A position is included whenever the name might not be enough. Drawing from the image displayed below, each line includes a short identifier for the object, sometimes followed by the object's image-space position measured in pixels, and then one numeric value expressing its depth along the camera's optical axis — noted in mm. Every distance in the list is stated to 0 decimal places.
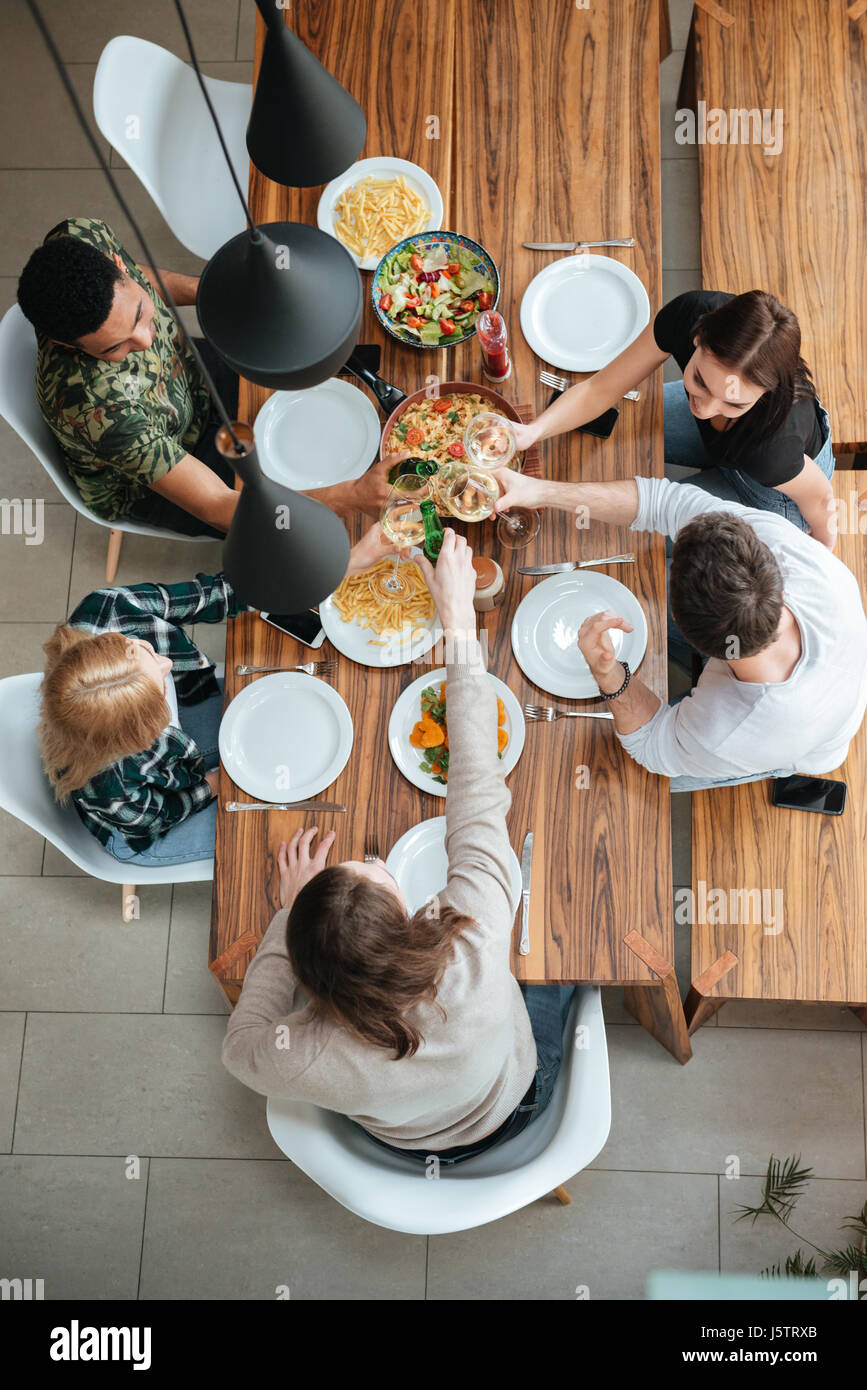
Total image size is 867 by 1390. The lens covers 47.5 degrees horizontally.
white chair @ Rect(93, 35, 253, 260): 2350
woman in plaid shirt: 1943
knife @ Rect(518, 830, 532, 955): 1867
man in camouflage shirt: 2021
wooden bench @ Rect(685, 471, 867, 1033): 2160
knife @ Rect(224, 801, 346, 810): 1941
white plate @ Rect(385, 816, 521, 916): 1891
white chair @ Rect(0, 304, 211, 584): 2154
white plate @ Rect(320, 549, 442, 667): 1986
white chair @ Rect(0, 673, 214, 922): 1986
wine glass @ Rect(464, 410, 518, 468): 1976
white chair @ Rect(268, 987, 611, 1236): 1709
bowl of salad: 2119
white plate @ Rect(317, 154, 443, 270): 2203
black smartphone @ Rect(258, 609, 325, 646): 2021
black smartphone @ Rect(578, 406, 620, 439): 2098
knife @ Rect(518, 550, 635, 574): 2020
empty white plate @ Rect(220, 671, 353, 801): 1962
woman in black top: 1882
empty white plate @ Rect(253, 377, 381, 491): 2133
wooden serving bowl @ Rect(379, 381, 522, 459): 2014
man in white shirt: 1713
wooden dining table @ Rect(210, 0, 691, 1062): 1896
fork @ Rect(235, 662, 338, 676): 2012
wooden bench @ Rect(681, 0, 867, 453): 2479
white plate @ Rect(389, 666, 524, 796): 1915
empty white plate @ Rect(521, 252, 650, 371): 2141
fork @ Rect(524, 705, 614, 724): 1958
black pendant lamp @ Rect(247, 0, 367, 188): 1363
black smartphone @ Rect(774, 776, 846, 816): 2193
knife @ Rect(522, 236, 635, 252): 2181
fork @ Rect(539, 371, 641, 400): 2123
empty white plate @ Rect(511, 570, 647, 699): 1966
